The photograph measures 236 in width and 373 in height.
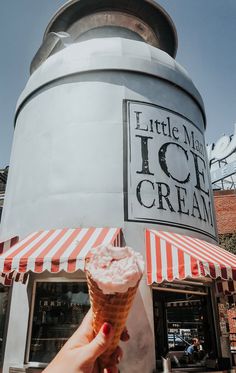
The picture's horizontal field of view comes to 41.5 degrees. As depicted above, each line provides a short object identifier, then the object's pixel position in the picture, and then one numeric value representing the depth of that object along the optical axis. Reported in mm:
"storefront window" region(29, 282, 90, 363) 6297
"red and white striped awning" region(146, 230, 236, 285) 5625
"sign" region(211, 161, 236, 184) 25842
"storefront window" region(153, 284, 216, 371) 7137
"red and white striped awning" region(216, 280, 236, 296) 7254
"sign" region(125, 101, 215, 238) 7359
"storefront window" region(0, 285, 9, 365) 6953
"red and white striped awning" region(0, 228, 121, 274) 5379
